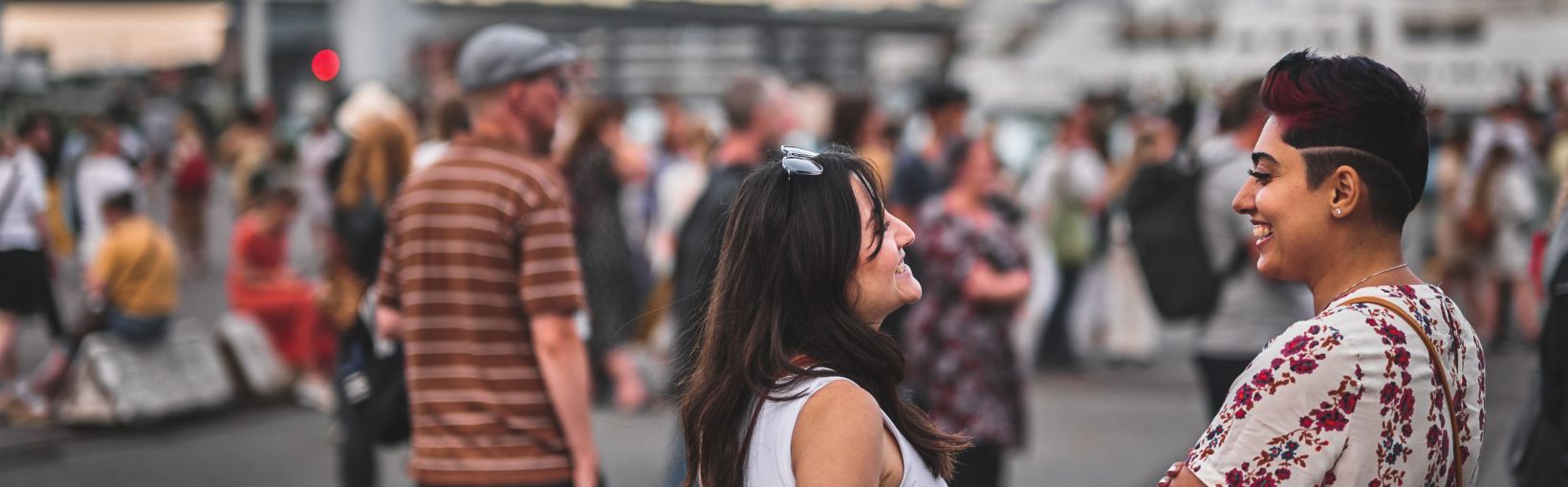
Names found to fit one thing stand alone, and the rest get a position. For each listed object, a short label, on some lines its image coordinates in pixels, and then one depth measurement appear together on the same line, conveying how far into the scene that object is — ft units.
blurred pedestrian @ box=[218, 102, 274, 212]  50.51
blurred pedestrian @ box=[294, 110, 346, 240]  43.24
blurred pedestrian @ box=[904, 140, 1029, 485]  18.31
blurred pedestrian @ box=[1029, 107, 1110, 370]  36.50
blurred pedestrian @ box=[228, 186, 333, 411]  32.48
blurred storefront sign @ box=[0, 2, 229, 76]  133.90
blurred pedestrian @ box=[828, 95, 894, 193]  24.48
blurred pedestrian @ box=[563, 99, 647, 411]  25.54
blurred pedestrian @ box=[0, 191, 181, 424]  29.27
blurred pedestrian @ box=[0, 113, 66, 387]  30.76
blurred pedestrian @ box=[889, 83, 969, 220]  23.48
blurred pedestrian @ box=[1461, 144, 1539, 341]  37.27
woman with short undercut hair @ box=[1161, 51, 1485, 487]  6.97
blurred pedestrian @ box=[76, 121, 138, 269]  44.96
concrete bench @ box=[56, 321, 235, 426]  28.40
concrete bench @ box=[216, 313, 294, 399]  31.73
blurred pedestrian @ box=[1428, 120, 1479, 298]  38.97
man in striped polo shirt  12.17
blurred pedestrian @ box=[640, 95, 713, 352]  32.86
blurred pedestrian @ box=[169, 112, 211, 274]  59.52
